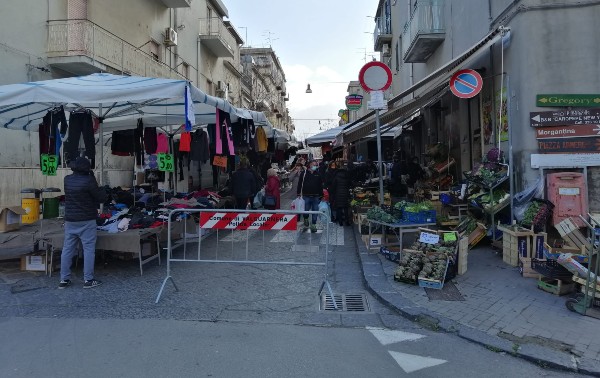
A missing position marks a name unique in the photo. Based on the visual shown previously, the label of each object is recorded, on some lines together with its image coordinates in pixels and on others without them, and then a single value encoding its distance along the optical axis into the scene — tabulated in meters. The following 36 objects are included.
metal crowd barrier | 5.58
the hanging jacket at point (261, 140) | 12.46
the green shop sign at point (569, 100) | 7.19
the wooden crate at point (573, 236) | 6.44
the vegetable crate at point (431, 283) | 5.86
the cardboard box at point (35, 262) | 6.97
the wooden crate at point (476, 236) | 7.97
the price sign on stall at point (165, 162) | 10.02
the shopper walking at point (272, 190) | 11.52
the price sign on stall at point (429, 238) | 6.45
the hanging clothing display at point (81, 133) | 7.97
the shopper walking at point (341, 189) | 11.08
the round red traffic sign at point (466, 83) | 8.09
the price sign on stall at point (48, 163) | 8.51
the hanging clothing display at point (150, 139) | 10.34
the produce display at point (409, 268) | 6.08
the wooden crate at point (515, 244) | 6.53
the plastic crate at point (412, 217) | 7.29
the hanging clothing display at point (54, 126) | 7.97
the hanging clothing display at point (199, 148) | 10.38
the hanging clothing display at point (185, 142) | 10.47
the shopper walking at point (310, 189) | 11.08
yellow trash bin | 8.27
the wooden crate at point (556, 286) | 5.46
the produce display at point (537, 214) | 6.69
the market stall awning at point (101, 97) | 6.43
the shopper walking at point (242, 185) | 10.89
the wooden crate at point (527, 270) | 6.25
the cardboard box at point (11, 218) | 7.64
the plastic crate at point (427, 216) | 7.31
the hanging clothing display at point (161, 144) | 10.38
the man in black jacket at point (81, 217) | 6.08
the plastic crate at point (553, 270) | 5.51
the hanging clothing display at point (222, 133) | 8.95
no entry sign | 7.53
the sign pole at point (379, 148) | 7.49
